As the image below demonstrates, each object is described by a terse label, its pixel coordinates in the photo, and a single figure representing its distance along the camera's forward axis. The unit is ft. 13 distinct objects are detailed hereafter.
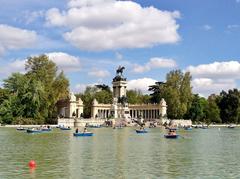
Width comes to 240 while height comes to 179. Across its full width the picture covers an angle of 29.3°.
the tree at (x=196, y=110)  423.64
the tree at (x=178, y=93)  402.72
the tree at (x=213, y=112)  456.04
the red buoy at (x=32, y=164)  90.58
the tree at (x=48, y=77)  349.16
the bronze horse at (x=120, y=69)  442.42
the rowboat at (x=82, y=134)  198.39
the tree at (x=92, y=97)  457.68
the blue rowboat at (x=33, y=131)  231.77
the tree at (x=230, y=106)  465.47
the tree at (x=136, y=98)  485.97
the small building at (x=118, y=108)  407.73
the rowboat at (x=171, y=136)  190.19
